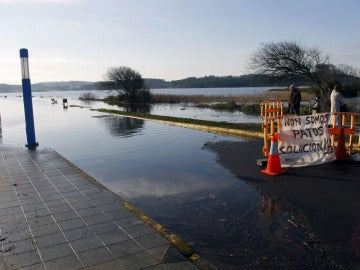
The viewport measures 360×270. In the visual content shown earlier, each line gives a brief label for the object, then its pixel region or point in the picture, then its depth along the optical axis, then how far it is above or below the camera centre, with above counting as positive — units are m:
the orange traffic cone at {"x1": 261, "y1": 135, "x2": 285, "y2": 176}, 7.76 -1.55
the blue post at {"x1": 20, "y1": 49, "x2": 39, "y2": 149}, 11.41 -0.06
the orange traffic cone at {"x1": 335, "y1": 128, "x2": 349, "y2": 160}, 8.65 -1.47
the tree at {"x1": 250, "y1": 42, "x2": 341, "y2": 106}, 27.89 +2.47
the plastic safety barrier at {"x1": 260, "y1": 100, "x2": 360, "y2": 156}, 8.55 -0.96
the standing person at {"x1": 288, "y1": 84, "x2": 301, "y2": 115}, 15.42 -0.15
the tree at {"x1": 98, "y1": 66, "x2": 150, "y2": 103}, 61.97 +2.29
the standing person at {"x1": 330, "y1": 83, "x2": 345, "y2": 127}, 12.27 -0.24
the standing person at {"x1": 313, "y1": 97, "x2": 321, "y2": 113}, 18.31 -0.62
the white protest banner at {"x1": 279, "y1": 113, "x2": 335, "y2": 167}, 8.37 -1.13
